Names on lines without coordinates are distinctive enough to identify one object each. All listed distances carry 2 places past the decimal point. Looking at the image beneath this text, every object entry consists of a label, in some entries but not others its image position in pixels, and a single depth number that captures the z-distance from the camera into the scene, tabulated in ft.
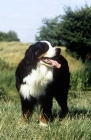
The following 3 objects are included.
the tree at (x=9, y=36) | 126.35
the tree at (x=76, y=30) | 85.56
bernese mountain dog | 20.71
